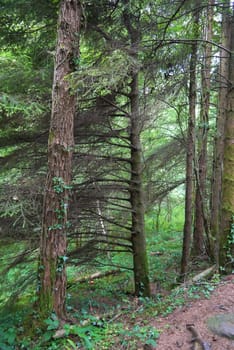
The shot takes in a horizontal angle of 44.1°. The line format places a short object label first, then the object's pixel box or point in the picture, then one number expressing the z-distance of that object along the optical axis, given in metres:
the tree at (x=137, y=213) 6.20
